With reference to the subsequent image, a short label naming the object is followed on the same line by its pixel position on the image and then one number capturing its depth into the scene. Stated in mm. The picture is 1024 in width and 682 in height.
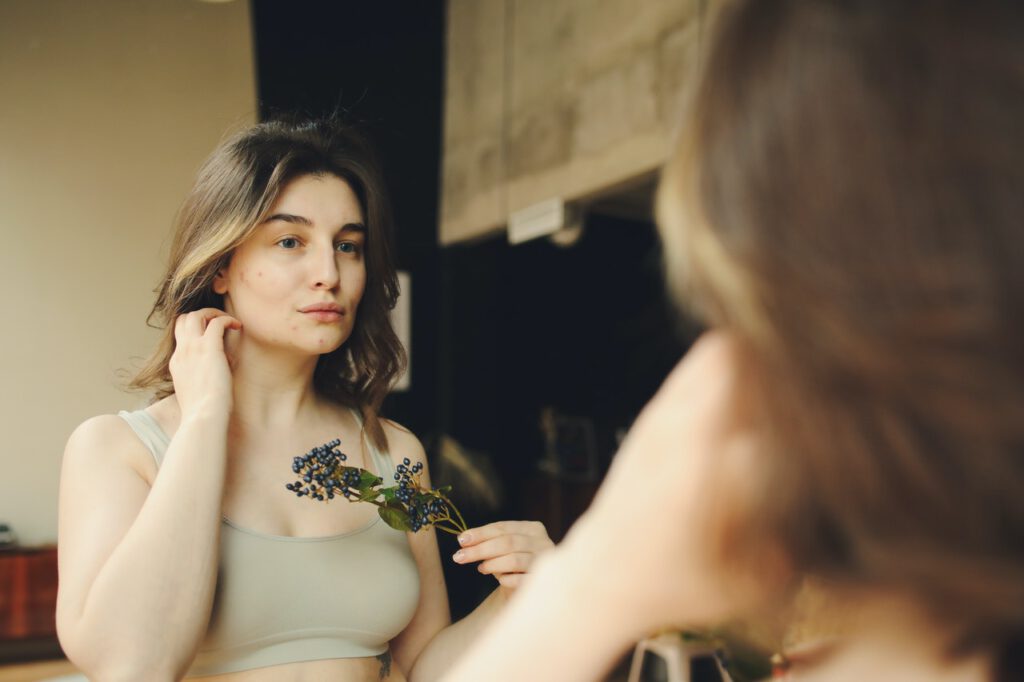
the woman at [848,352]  376
